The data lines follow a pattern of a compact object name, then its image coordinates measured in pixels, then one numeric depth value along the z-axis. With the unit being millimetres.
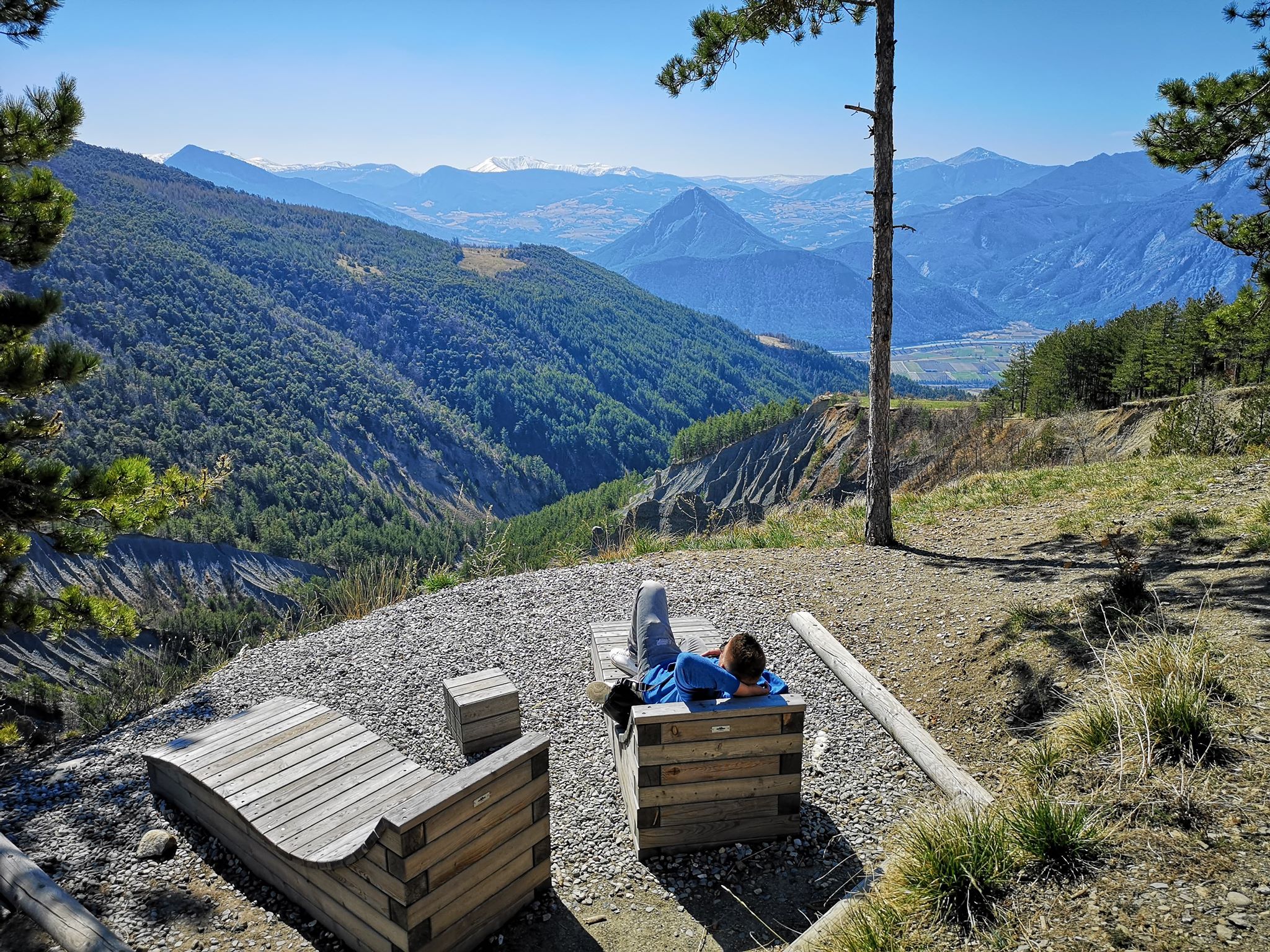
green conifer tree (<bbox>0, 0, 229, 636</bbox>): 6090
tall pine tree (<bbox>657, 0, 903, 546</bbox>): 9016
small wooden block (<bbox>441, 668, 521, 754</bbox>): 5691
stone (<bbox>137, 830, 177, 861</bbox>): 4523
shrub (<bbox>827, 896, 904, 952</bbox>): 2988
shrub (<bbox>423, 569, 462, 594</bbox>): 10312
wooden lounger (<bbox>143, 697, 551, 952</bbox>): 3426
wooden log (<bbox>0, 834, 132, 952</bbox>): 3600
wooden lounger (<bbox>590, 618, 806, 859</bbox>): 4246
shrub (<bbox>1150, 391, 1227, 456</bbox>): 12500
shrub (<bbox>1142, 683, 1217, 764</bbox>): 3600
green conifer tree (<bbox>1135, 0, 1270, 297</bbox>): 7305
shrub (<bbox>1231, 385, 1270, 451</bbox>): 11633
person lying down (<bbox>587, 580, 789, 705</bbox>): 4355
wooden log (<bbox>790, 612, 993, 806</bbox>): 4680
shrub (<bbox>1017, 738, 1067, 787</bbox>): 3965
